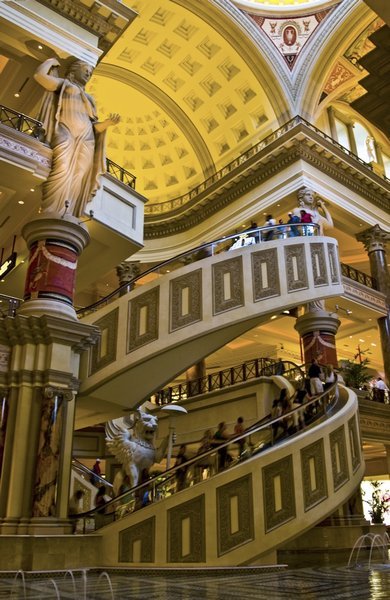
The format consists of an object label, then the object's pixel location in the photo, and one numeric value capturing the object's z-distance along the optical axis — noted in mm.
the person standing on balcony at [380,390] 16828
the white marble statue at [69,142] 9203
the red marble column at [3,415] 7406
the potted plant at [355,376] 15852
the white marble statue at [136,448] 9992
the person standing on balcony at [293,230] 10422
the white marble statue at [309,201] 16216
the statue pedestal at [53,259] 8414
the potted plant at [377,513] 12863
